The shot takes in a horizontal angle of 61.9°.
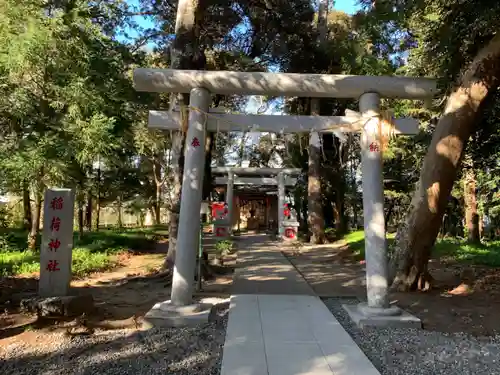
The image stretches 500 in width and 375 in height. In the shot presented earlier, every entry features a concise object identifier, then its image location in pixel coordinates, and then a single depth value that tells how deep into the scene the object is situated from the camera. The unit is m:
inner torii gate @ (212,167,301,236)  19.25
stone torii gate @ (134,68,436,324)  5.13
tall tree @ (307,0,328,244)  17.45
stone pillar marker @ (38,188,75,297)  5.31
